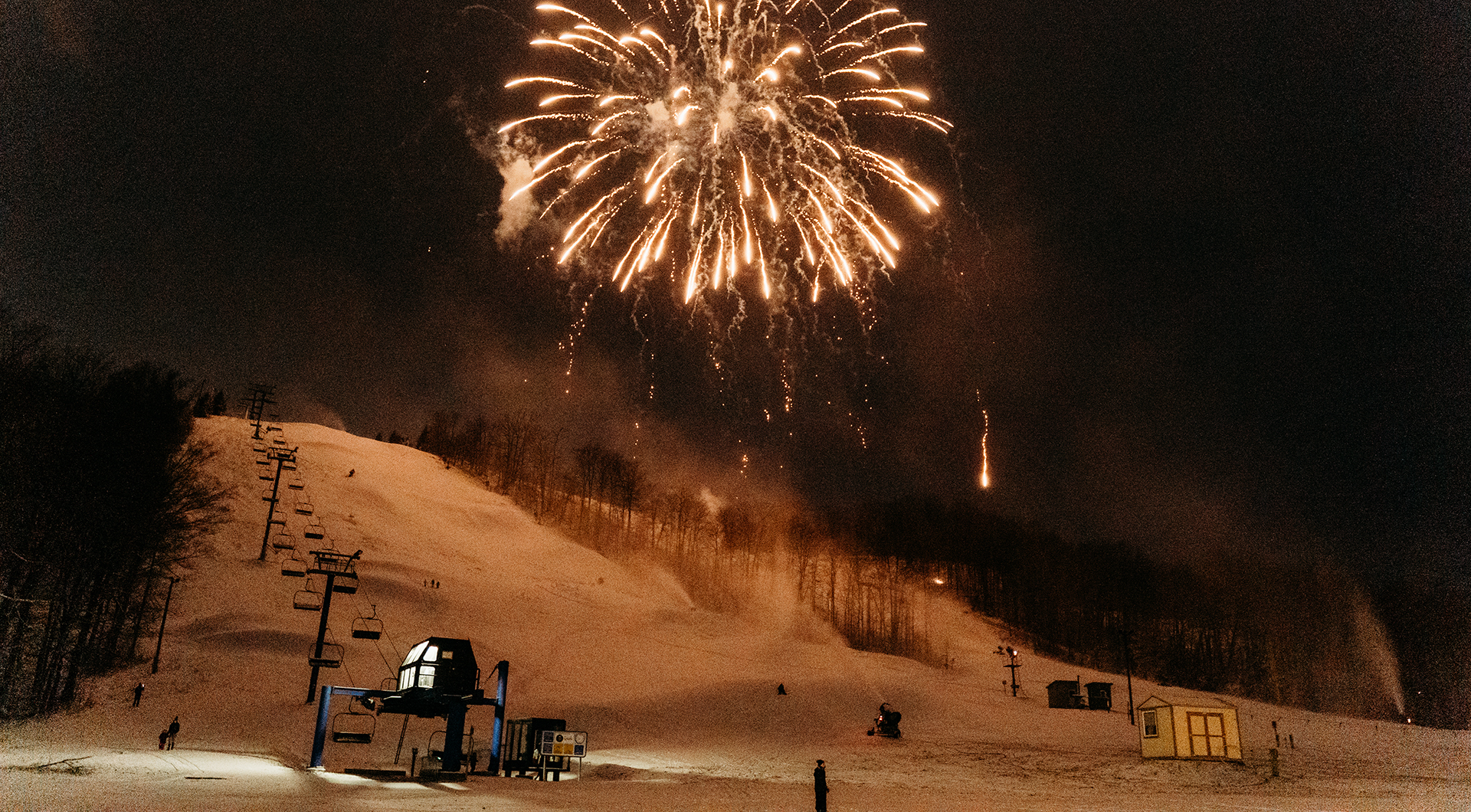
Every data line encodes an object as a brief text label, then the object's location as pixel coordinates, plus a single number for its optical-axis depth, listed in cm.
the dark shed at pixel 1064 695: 5503
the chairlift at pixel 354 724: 3991
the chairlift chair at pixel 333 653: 4995
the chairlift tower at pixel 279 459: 6431
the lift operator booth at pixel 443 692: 3238
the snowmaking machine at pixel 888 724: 4434
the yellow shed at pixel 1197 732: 3444
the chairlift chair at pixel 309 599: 5502
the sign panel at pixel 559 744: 3169
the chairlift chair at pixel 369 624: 5505
